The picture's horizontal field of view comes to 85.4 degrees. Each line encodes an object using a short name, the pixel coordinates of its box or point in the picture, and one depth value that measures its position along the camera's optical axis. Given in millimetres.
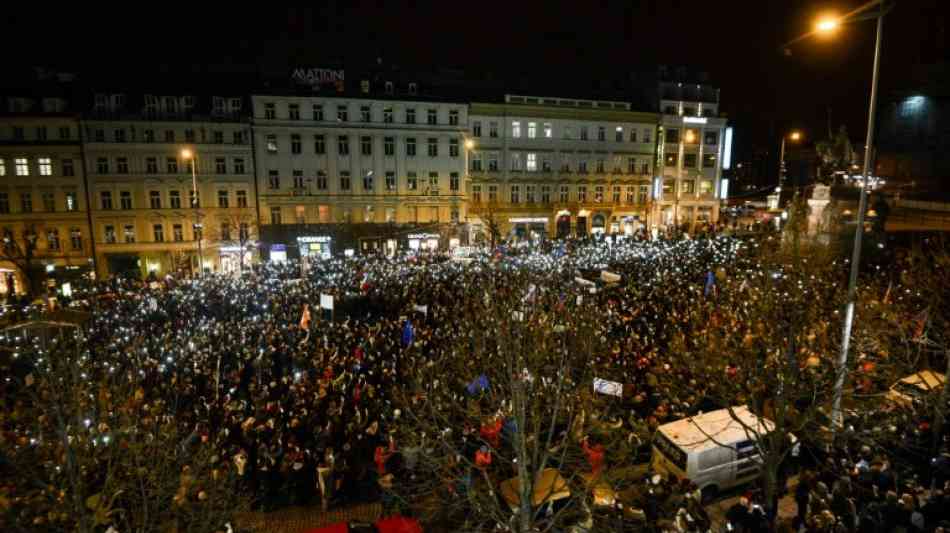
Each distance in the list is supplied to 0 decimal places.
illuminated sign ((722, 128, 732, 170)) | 54366
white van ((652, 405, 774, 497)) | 10578
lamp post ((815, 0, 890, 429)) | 9500
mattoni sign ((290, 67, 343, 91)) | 41594
